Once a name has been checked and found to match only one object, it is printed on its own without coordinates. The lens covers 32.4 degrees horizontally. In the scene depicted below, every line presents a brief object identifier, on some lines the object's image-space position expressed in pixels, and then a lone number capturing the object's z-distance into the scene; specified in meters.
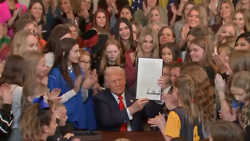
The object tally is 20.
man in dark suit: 4.29
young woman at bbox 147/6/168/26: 6.96
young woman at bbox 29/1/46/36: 6.39
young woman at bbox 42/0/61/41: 6.51
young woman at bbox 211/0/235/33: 6.77
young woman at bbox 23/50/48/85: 3.94
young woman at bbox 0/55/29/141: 3.55
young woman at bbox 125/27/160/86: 5.35
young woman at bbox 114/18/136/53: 5.82
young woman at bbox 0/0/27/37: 6.47
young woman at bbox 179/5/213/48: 6.26
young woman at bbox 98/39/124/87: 5.21
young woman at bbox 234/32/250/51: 4.79
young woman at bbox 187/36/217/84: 4.58
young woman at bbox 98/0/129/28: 7.44
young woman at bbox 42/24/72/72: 4.70
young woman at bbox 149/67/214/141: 3.31
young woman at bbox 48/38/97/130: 4.46
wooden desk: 3.69
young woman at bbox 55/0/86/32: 6.89
